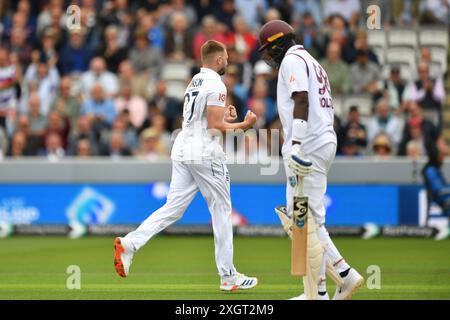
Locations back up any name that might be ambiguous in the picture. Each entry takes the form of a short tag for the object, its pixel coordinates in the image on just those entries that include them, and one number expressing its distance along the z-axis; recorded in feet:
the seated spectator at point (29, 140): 71.41
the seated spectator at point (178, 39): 77.05
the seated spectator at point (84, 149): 69.56
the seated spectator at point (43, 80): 75.46
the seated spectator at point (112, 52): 77.41
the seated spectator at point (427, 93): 72.08
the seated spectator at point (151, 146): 69.08
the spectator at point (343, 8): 76.33
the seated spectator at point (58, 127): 71.97
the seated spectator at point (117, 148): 69.67
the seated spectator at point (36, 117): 72.43
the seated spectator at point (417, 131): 68.08
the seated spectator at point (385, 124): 69.61
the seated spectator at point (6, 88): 75.41
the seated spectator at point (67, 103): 73.72
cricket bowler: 38.60
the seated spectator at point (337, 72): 72.33
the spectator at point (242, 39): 75.20
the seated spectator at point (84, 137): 70.49
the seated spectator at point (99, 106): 73.10
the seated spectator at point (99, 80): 74.84
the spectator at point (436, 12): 76.13
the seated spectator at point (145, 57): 77.05
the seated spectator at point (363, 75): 72.49
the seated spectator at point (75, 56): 77.56
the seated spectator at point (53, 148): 70.64
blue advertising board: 64.08
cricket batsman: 34.04
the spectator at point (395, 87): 72.59
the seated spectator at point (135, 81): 74.84
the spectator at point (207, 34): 75.36
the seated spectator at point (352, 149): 68.13
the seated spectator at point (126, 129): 70.59
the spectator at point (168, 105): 72.13
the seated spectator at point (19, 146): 71.36
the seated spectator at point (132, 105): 73.26
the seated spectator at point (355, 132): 68.39
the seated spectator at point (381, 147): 67.21
